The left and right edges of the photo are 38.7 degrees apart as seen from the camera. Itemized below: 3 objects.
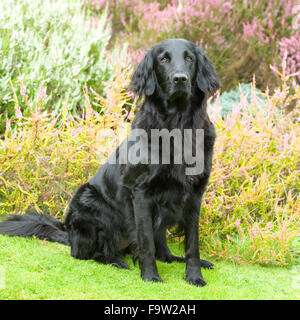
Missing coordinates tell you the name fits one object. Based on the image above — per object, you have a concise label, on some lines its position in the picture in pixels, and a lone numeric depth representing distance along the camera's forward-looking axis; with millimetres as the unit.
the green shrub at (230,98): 5750
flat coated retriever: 2609
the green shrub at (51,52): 4613
